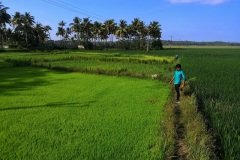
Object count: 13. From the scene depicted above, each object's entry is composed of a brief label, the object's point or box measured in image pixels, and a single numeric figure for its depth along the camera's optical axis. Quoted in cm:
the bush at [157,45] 5277
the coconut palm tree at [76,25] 4994
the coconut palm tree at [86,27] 5032
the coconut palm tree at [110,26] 5110
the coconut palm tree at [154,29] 5143
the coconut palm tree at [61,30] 5655
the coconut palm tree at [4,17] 3933
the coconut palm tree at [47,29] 4916
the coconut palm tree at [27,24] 4335
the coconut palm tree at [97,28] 5180
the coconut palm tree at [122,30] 5034
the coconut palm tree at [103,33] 5153
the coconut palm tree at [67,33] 5700
